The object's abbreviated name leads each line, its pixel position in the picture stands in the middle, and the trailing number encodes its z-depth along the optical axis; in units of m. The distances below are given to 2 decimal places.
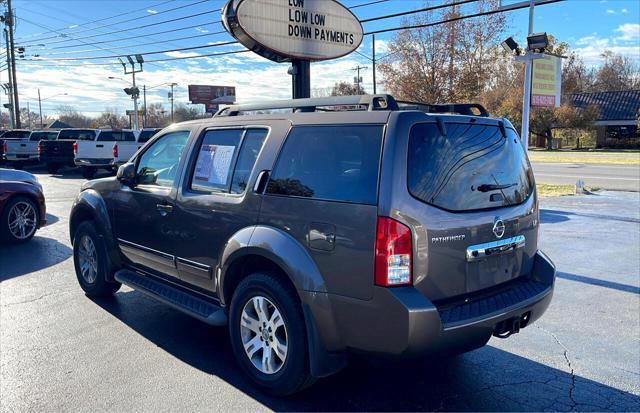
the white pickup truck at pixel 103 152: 18.86
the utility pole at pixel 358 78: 48.08
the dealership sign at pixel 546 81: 14.91
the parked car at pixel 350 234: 2.90
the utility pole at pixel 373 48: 33.70
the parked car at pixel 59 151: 20.53
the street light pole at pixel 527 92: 11.95
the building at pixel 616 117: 45.59
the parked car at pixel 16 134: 27.33
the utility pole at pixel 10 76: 38.94
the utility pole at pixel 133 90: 36.72
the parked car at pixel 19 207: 8.17
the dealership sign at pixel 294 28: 7.84
